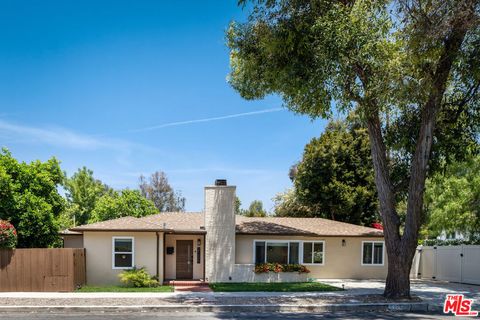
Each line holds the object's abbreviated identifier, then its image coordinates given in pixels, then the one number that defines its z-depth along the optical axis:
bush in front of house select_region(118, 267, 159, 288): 19.33
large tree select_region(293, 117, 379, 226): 31.38
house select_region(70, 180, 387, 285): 20.30
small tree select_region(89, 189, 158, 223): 34.50
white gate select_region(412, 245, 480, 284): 23.12
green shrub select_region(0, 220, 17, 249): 18.02
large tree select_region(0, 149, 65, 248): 22.50
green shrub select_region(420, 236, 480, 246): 26.17
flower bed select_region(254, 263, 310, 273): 21.95
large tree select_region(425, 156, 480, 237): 25.97
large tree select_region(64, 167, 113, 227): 44.78
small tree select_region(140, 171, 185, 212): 65.12
